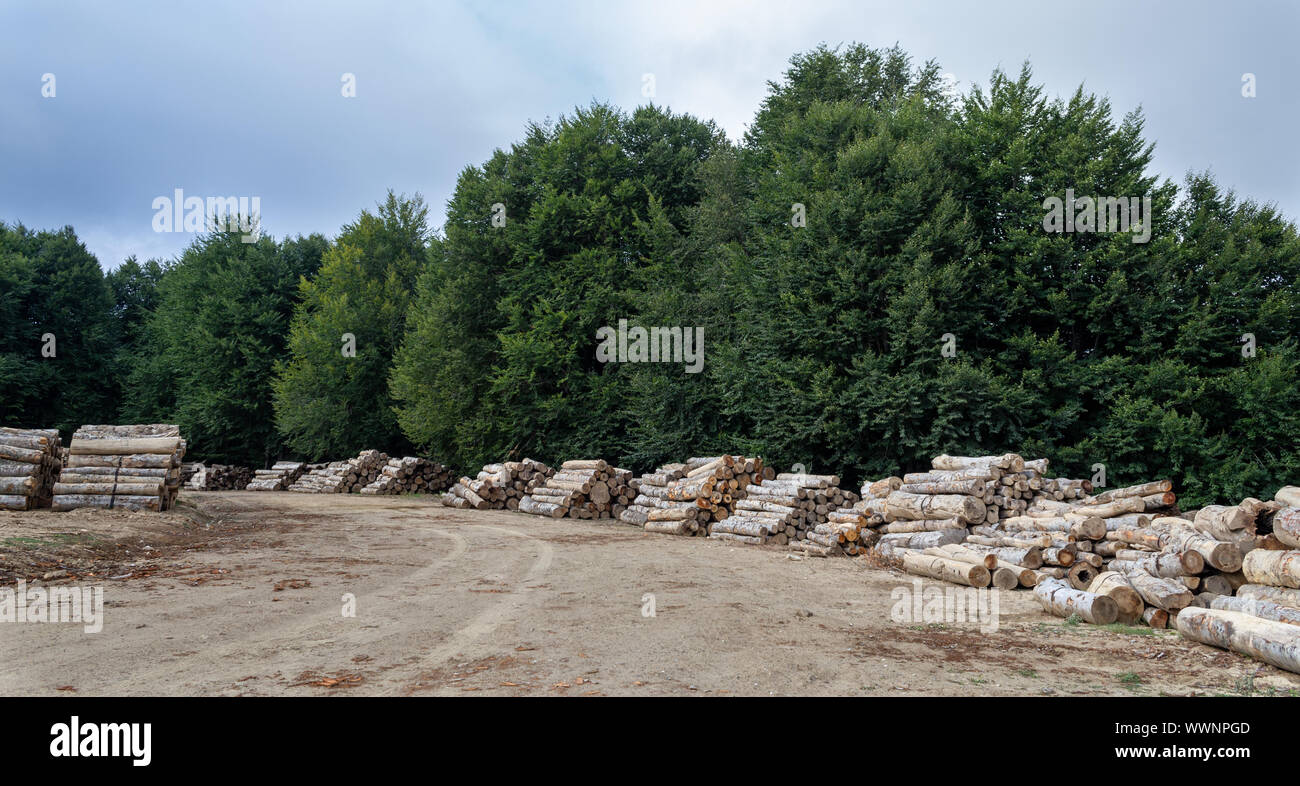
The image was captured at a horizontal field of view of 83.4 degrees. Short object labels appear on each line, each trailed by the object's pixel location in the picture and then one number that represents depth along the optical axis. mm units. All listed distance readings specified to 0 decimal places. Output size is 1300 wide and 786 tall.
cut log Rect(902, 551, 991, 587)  10750
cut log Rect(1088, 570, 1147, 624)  8234
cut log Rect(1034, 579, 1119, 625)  8242
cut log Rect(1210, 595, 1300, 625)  6949
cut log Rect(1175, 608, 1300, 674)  6184
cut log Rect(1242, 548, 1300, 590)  7457
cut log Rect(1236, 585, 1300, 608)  7342
